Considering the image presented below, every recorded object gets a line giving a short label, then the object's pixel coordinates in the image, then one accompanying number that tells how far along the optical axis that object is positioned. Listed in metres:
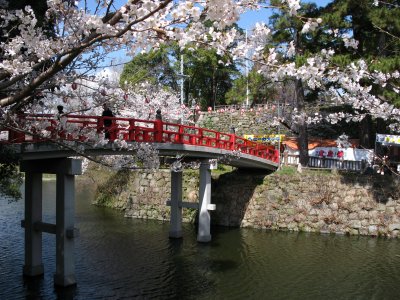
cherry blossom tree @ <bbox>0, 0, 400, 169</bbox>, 4.27
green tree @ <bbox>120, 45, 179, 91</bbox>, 36.25
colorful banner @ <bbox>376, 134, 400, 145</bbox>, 18.75
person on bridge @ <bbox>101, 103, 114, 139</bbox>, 11.98
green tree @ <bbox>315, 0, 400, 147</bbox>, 14.81
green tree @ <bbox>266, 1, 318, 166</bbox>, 19.64
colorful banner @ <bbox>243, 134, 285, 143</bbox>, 25.31
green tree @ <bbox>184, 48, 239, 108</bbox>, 36.88
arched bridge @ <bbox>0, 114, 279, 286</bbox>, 9.79
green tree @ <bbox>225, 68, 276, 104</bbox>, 19.19
